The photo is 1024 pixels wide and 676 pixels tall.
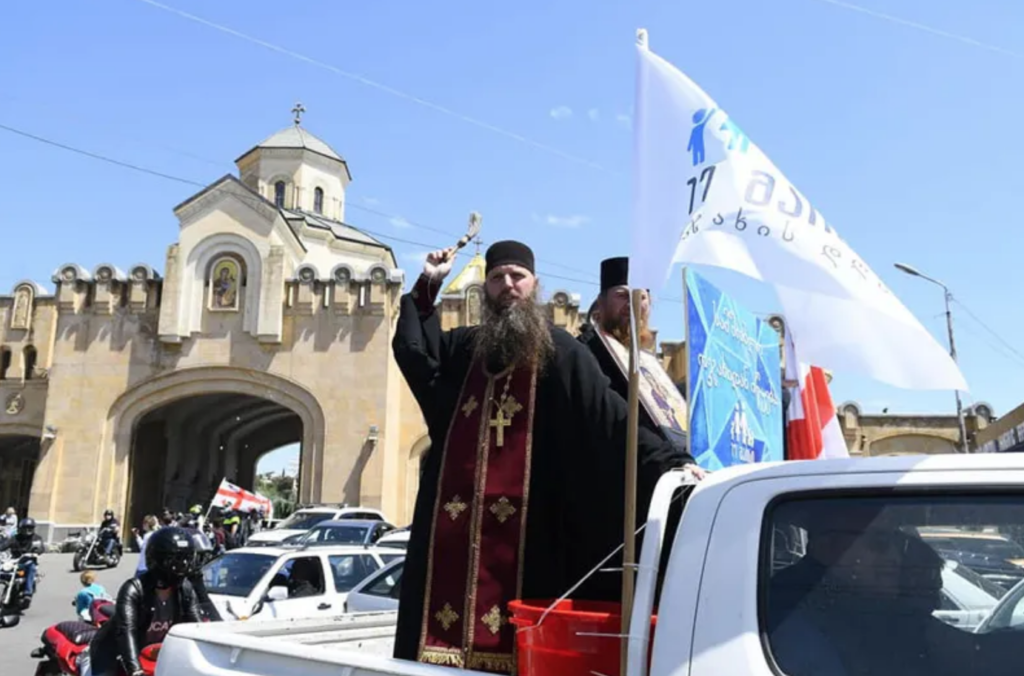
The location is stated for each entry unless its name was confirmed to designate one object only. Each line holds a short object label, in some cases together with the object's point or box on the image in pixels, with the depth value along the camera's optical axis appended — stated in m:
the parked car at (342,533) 16.81
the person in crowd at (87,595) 9.80
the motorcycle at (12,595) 13.59
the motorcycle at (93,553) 22.12
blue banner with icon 3.46
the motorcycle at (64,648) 7.24
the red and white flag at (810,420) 4.59
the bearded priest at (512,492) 2.97
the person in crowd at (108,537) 22.45
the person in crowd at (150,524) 24.06
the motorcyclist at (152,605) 4.90
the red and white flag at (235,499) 22.50
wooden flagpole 2.30
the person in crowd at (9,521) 23.97
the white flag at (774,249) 2.48
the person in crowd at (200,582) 5.33
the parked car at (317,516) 22.28
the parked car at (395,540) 14.21
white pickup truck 2.01
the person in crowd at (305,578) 9.95
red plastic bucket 2.35
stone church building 29.84
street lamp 20.89
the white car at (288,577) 9.44
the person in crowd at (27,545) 14.50
